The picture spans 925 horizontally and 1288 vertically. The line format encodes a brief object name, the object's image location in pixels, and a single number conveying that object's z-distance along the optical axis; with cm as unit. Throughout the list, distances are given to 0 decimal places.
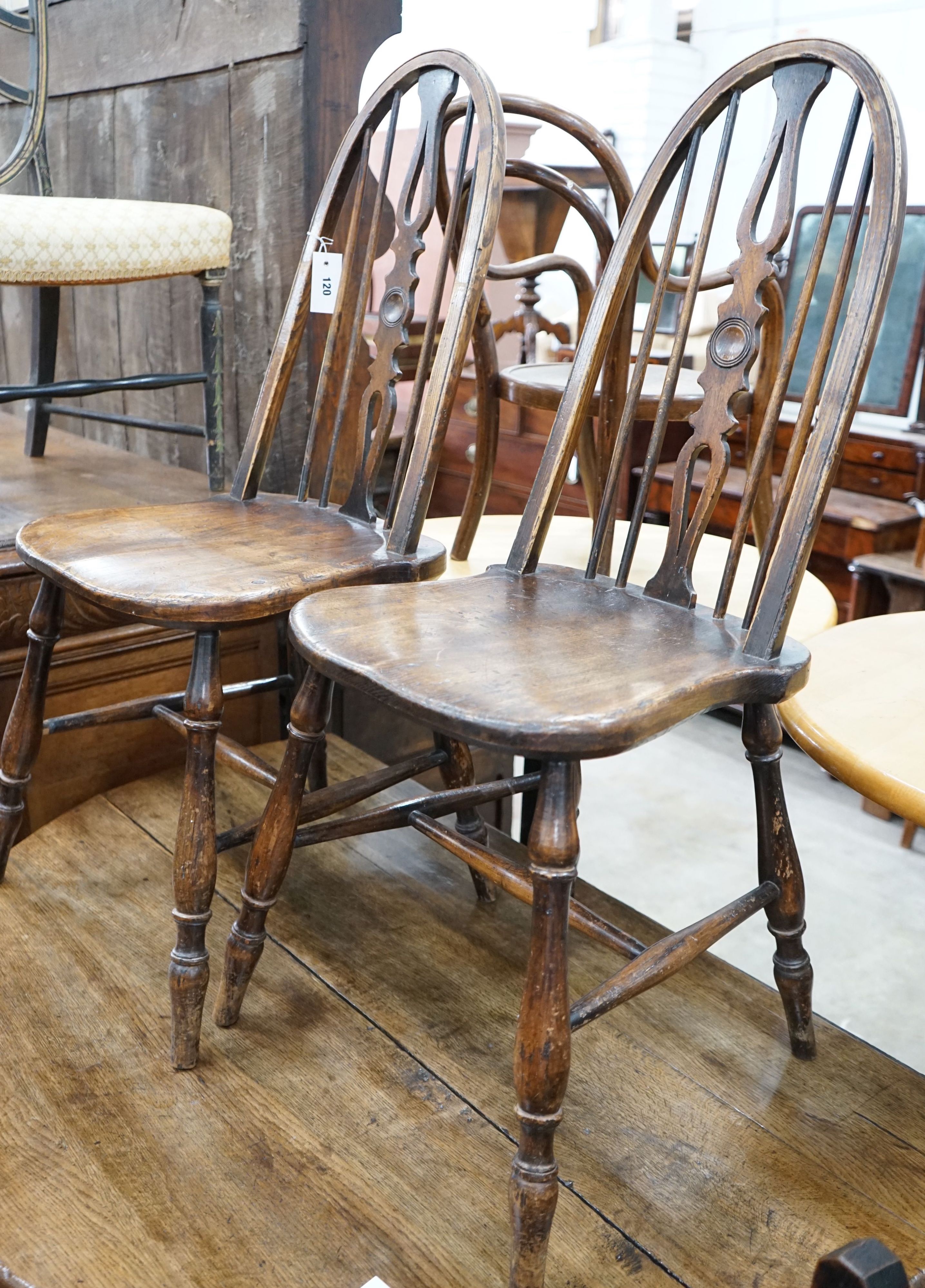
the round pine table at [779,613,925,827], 85
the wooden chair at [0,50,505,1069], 111
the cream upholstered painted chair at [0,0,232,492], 159
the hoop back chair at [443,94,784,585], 150
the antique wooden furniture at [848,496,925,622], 288
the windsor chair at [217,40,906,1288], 83
